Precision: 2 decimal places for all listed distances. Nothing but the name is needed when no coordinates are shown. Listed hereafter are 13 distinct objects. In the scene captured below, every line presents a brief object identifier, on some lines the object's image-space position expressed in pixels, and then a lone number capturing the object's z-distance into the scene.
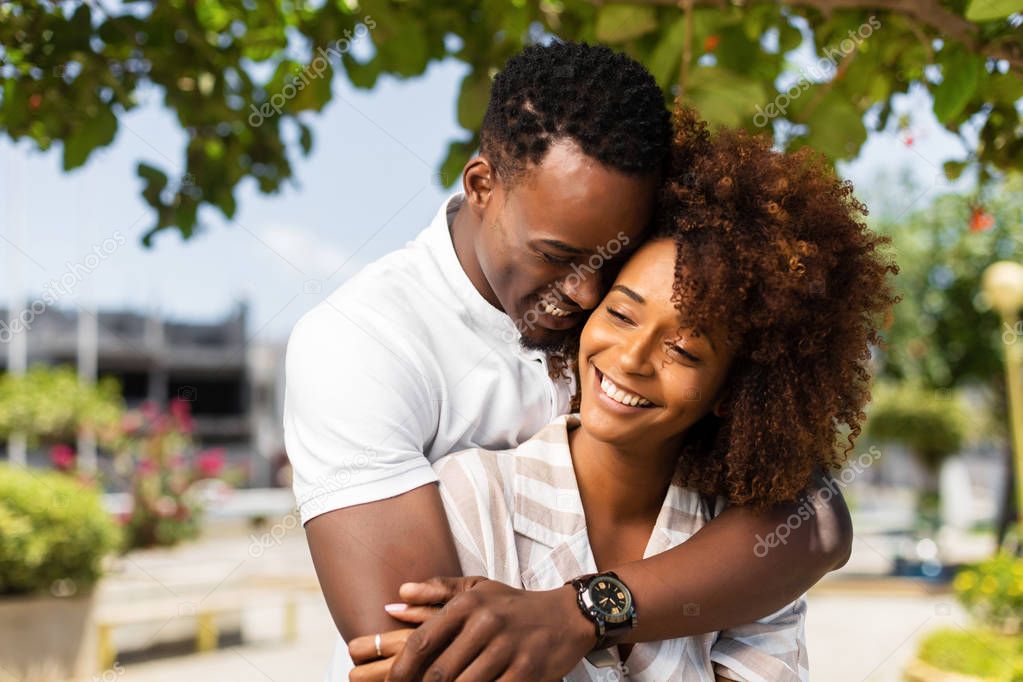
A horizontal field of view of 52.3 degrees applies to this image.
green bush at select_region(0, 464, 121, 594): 6.82
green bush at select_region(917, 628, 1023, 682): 6.43
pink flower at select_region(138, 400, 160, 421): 10.69
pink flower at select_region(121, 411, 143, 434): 10.81
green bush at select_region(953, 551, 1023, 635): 7.78
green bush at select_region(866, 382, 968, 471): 21.88
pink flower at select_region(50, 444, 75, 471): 9.12
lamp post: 9.10
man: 1.25
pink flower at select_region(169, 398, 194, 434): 10.62
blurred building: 25.34
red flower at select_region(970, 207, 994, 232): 3.19
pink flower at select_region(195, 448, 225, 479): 10.36
